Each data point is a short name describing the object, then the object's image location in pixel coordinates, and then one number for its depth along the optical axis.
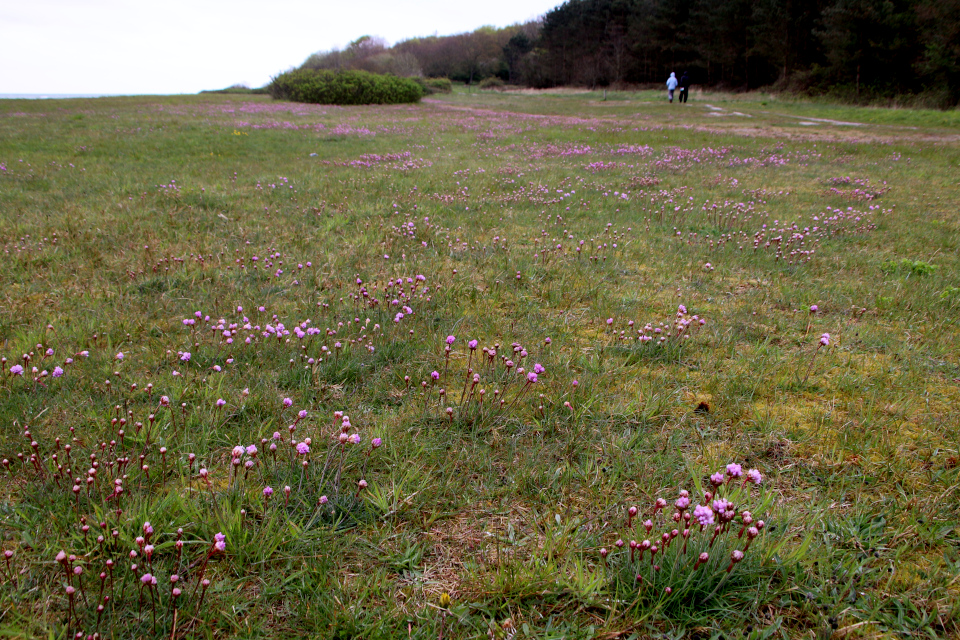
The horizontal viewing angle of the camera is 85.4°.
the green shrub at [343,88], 35.38
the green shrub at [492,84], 73.50
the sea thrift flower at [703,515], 2.05
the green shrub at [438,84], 54.84
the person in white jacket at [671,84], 37.31
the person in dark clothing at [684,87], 36.59
